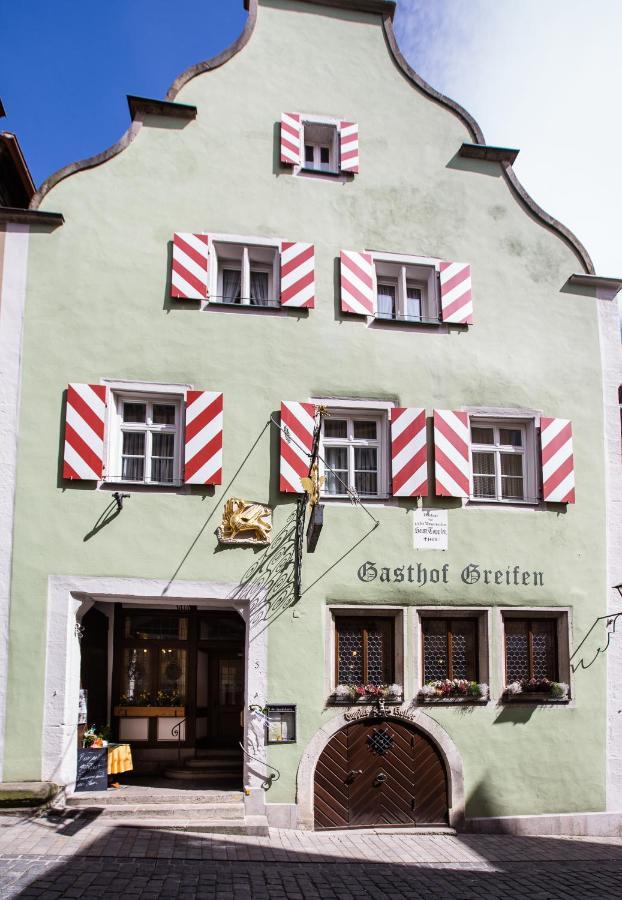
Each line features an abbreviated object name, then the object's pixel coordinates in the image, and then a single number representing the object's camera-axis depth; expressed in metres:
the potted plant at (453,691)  10.48
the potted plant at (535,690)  10.72
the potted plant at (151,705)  11.76
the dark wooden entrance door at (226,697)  12.20
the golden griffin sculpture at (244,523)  10.26
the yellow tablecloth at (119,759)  10.39
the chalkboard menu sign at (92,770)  9.92
